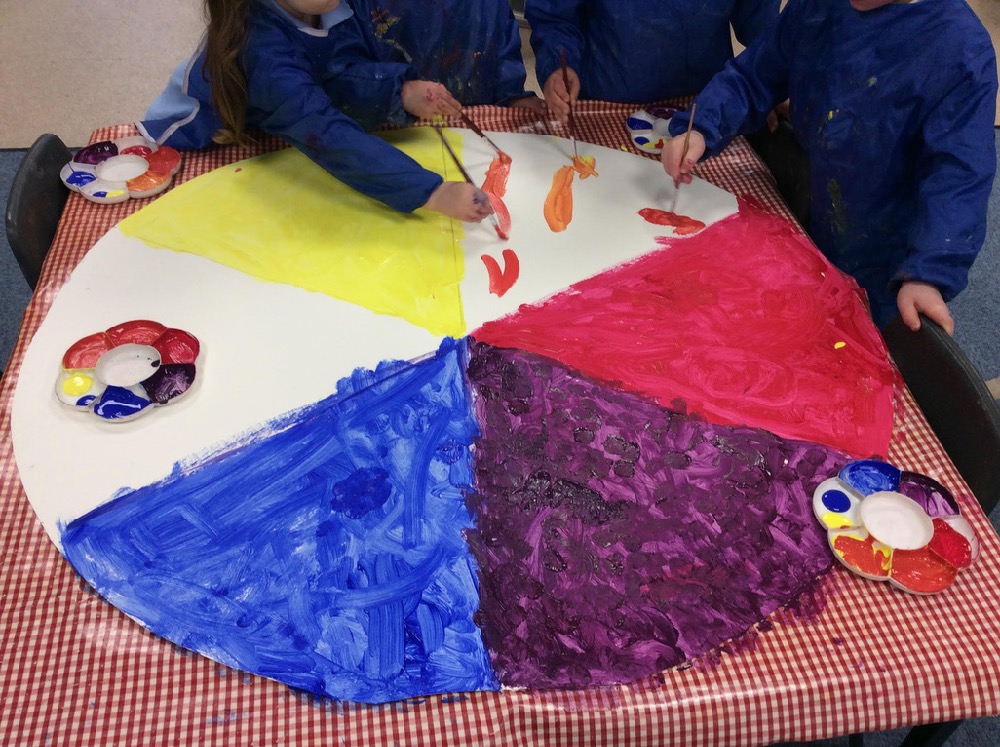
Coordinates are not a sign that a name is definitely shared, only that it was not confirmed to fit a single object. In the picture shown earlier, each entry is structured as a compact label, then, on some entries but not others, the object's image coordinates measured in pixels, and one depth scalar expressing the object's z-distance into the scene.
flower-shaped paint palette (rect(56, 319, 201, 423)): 1.41
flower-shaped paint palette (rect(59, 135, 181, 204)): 1.82
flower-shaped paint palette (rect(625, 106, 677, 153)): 1.97
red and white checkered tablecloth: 1.10
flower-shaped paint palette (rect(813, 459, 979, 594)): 1.22
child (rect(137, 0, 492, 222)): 1.64
